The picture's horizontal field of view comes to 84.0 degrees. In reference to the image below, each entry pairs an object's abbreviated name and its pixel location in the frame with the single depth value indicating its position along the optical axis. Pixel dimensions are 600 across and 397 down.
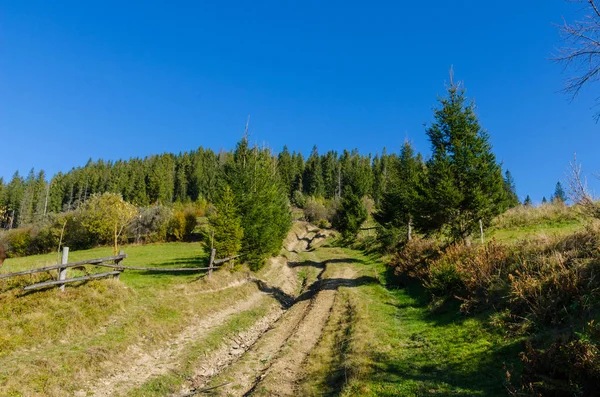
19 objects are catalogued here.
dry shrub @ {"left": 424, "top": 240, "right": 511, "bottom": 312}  12.30
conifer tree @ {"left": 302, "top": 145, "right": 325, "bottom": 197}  117.50
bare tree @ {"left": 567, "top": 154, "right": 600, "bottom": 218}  7.57
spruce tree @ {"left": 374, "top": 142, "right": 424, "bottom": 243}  32.97
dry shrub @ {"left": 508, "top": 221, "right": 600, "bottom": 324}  9.07
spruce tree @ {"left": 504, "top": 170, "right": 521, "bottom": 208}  120.43
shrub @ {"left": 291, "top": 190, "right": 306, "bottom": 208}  103.81
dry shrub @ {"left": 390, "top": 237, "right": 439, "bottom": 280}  19.92
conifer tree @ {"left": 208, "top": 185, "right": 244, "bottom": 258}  23.59
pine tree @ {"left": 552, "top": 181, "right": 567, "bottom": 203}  25.45
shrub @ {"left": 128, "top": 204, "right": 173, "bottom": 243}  61.50
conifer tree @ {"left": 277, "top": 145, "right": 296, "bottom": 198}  118.75
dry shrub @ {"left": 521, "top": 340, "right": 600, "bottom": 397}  5.92
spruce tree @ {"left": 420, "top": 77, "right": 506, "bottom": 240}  20.12
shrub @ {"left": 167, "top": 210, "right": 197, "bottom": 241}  61.75
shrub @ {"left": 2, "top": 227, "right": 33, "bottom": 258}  64.25
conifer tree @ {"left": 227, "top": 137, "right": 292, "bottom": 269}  26.30
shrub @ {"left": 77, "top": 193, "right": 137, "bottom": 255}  34.98
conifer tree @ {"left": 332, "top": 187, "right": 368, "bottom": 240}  47.22
